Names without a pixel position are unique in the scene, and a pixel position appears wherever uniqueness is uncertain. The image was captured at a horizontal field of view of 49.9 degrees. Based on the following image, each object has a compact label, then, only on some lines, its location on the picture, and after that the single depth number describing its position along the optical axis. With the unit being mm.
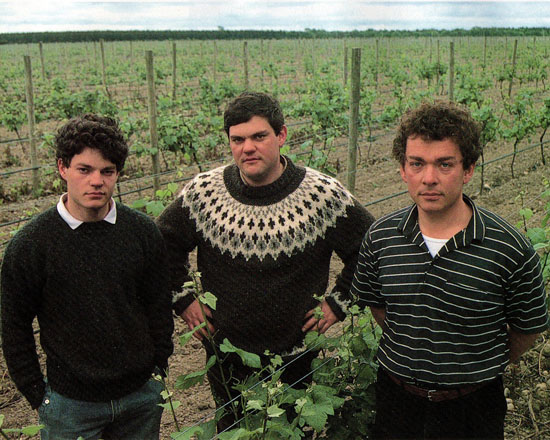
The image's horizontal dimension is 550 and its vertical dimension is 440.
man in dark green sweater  1911
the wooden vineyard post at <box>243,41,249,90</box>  12440
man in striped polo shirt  1679
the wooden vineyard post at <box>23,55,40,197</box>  7273
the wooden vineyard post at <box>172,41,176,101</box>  14152
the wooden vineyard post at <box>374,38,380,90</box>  17992
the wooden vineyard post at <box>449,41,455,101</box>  9977
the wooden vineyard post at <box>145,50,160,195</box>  6219
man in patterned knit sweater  2252
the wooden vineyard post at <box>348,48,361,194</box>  5324
